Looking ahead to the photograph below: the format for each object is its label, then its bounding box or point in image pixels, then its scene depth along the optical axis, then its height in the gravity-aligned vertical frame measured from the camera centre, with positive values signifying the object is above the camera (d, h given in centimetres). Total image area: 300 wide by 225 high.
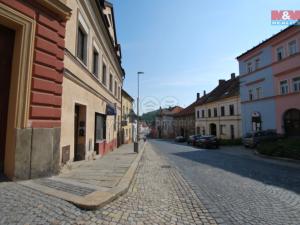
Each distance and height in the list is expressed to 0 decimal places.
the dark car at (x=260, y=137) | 2081 -53
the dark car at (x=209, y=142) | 2673 -135
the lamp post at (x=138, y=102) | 2651 +365
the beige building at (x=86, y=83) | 749 +218
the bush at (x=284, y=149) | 1296 -116
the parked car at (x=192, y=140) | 3333 -149
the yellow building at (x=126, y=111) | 2841 +301
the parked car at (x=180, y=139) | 4990 -185
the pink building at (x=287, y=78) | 1980 +534
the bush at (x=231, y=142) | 2775 -140
